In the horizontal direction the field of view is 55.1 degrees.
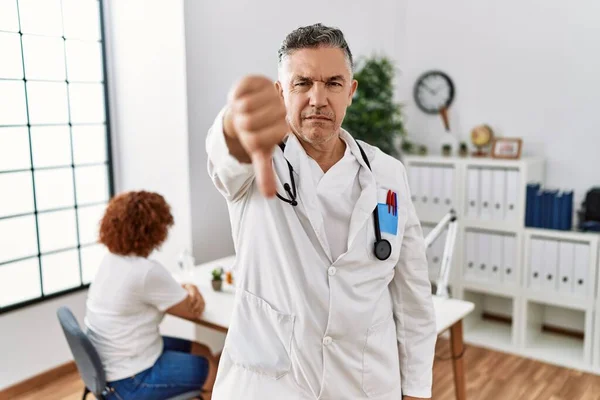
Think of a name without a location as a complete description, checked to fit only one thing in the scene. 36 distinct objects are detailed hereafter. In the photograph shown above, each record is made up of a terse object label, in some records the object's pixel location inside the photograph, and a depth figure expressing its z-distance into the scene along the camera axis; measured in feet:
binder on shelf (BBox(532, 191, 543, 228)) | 12.84
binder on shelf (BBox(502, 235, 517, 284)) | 13.21
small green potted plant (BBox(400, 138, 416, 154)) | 15.22
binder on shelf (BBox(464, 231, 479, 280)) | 13.76
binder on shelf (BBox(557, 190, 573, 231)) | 12.50
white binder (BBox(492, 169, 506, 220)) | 13.14
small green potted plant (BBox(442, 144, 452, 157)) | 14.51
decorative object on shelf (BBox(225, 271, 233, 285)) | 9.75
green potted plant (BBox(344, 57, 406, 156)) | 13.70
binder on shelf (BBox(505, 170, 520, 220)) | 12.93
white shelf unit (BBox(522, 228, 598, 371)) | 12.29
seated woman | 7.58
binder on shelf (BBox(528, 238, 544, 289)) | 12.82
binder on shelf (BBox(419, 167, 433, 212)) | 14.20
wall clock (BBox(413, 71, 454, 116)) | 15.17
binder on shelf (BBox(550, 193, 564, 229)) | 12.57
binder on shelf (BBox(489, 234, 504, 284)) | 13.39
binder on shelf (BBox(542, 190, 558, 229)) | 12.67
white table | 8.17
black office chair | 7.11
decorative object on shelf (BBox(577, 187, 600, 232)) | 12.60
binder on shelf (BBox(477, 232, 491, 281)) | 13.58
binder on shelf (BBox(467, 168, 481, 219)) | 13.50
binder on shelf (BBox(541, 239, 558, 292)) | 12.63
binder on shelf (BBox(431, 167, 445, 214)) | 13.99
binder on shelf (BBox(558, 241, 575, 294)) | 12.42
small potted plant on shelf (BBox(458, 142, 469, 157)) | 14.23
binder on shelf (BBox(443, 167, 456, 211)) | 13.84
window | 10.72
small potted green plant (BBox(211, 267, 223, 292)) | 9.37
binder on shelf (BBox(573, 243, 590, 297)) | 12.24
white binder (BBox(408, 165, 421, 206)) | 14.40
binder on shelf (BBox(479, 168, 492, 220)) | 13.32
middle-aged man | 3.99
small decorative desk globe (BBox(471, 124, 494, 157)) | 14.20
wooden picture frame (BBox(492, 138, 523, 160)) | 13.44
